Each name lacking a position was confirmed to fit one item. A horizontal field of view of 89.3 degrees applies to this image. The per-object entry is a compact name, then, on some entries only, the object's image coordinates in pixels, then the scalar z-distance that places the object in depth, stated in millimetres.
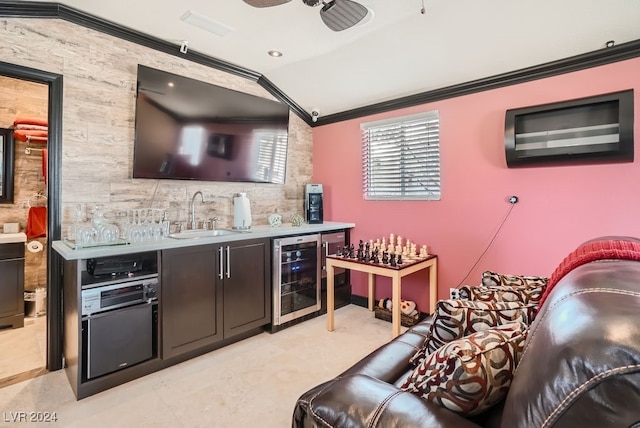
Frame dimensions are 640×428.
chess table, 2787
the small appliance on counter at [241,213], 3328
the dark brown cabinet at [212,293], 2473
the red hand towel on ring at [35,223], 3566
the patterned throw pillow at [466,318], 1303
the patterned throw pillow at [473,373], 931
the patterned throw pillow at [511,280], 1780
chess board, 3010
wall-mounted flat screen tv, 2721
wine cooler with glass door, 3162
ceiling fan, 1863
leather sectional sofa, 539
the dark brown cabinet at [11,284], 3105
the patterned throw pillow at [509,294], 1566
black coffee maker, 3969
